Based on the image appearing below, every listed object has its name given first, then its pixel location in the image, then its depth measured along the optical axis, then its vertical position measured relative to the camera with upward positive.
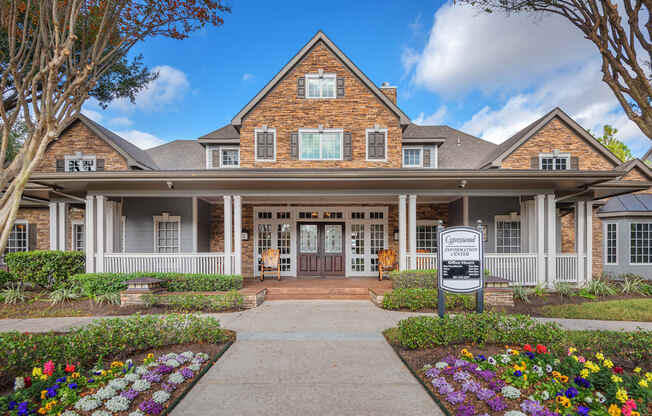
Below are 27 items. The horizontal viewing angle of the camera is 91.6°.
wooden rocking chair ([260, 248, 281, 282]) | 10.46 -1.64
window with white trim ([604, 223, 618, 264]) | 12.96 -1.34
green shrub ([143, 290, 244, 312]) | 7.45 -2.13
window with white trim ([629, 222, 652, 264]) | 12.71 -1.30
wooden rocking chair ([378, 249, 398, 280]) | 10.48 -1.62
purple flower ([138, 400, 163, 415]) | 2.94 -1.83
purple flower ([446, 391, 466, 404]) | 3.10 -1.85
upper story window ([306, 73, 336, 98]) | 12.12 +4.81
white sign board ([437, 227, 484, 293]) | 5.10 -0.81
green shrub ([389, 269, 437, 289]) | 8.40 -1.82
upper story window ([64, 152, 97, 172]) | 12.91 +2.04
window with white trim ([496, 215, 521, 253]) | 11.92 -0.87
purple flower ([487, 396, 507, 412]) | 2.88 -1.79
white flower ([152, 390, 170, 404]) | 3.11 -1.84
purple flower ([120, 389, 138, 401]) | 3.06 -1.79
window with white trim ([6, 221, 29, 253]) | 12.98 -1.07
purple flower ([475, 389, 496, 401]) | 3.06 -1.79
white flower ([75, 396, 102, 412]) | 2.88 -1.77
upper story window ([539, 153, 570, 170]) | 13.19 +2.08
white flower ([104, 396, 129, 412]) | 2.88 -1.78
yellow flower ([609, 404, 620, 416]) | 2.61 -1.65
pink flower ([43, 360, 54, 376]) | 3.40 -1.69
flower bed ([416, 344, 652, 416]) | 2.83 -1.75
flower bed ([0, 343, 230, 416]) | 2.88 -1.80
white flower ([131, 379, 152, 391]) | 3.26 -1.80
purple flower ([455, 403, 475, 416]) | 2.89 -1.85
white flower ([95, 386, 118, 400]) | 3.04 -1.77
